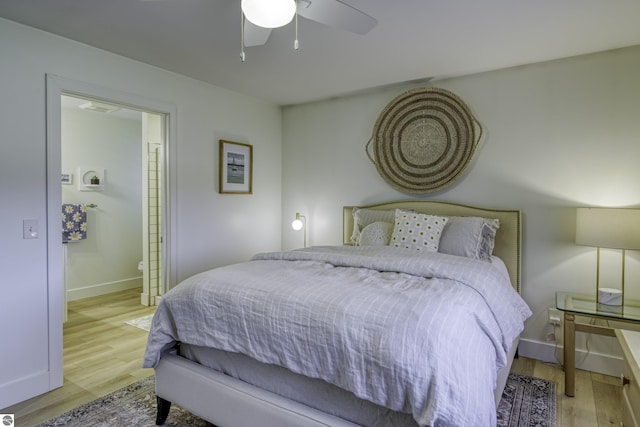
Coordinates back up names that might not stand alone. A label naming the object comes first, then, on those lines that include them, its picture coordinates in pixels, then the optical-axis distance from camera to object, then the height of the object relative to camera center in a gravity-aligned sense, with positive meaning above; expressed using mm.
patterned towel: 4422 -228
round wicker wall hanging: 3180 +627
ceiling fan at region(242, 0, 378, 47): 1645 +928
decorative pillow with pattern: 2795 -193
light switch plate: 2316 -166
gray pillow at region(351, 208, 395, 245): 3380 -103
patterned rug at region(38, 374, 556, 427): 2037 -1224
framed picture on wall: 3658 +393
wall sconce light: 4016 -201
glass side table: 2257 -691
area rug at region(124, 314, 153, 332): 3612 -1214
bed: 1288 -564
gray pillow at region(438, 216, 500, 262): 2707 -228
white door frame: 2422 -66
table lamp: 2270 -137
